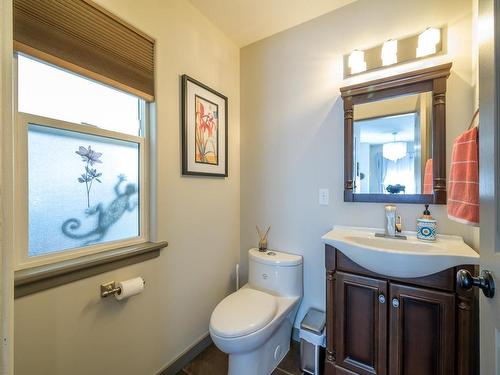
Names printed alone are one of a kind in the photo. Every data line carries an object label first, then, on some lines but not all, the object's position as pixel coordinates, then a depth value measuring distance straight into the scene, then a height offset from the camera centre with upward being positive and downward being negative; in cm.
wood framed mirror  135 +31
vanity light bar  136 +86
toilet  122 -77
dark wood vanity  106 -71
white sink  103 -34
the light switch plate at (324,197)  171 -9
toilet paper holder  113 -52
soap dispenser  129 -25
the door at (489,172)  57 +3
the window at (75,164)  96 +11
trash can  144 -104
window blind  90 +67
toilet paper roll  115 -53
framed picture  157 +42
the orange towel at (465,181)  92 +2
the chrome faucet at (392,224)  143 -25
